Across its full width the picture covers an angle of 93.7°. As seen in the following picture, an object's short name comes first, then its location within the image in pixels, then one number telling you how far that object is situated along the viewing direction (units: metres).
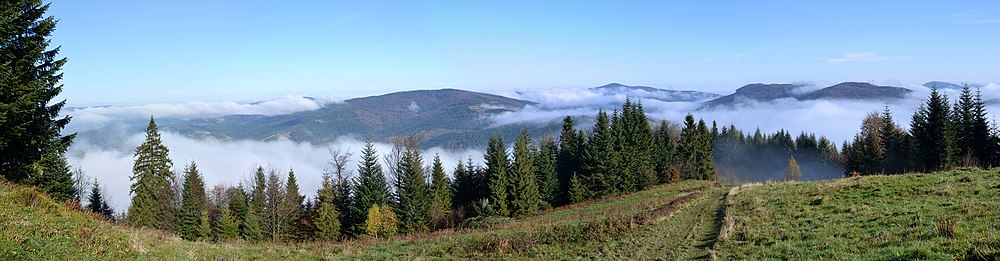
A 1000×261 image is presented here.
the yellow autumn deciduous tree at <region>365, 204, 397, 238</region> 48.59
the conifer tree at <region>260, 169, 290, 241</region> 54.66
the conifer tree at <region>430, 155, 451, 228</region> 54.56
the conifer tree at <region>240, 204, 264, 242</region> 49.38
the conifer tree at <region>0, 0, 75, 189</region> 19.83
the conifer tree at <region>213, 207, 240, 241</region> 52.88
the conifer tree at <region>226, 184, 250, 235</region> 57.11
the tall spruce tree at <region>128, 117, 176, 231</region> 45.31
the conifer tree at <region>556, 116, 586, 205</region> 64.44
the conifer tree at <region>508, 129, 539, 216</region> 55.92
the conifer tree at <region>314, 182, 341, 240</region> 52.97
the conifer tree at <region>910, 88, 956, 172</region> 52.38
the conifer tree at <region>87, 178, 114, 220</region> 54.26
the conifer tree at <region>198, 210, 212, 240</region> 51.94
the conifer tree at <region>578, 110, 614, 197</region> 58.66
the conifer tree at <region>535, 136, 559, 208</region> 60.81
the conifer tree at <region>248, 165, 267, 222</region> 57.54
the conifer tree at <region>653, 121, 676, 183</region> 69.62
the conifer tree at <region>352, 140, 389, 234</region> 51.97
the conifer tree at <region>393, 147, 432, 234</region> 52.22
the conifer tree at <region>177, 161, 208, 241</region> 54.75
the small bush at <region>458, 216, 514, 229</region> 36.01
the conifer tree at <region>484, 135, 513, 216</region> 54.56
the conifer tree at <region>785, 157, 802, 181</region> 103.96
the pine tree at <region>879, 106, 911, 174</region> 65.69
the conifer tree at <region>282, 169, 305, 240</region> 56.31
